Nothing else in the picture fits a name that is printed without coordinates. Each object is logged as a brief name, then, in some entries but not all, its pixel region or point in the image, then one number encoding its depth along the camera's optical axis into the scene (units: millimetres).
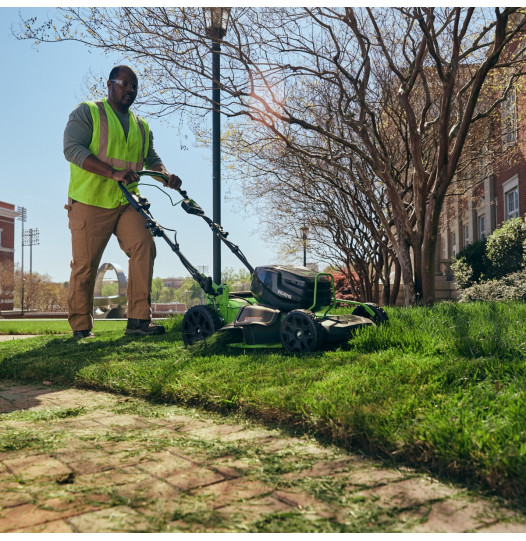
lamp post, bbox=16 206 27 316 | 62909
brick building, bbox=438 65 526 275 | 15328
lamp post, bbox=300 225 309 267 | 19523
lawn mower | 5000
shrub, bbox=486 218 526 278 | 13773
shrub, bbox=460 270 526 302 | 11547
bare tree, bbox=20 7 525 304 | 9281
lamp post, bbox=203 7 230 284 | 9258
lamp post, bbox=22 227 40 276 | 67812
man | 6914
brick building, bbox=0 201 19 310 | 58938
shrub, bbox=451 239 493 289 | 15398
